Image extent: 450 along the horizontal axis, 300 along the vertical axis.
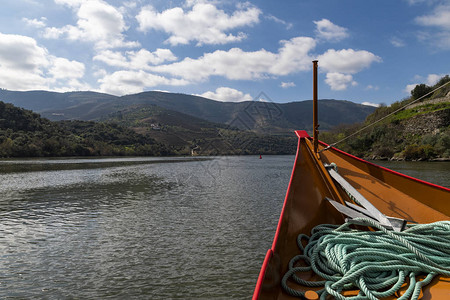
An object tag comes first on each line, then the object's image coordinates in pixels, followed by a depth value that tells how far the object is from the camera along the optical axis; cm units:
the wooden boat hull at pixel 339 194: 442
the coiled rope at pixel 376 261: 297
